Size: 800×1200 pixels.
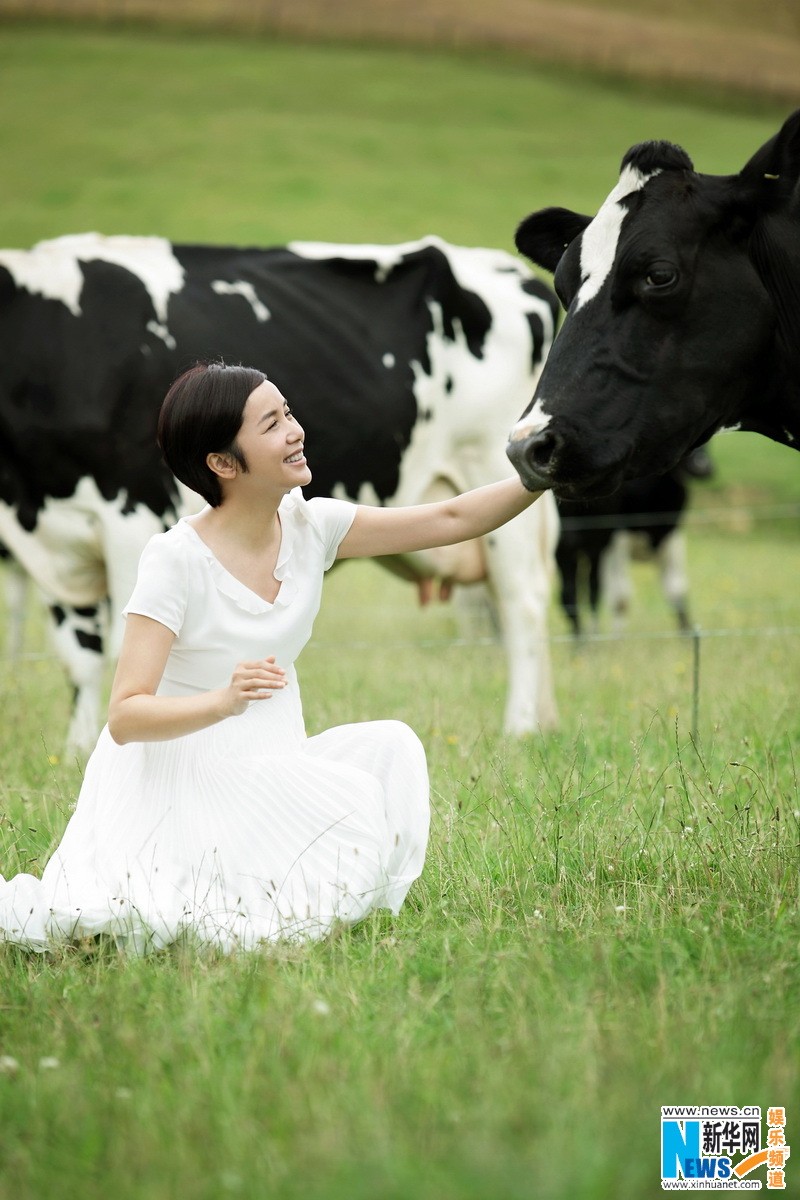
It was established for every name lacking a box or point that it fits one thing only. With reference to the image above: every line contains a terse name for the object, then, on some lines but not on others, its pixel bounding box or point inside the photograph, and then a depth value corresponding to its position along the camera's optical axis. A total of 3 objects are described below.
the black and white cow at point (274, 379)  11.58
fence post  10.68
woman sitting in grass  6.67
